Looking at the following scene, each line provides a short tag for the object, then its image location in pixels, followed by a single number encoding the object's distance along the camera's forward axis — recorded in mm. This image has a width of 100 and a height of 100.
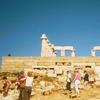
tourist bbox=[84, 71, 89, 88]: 12195
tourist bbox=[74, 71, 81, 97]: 9931
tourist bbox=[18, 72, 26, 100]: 8438
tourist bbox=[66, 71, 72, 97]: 11035
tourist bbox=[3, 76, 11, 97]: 10023
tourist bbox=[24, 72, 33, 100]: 8296
